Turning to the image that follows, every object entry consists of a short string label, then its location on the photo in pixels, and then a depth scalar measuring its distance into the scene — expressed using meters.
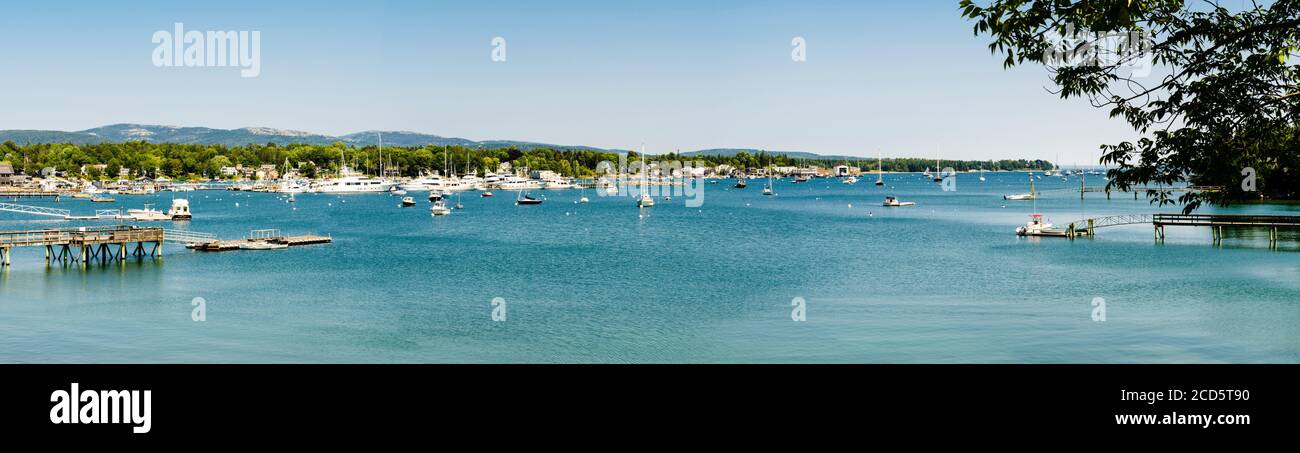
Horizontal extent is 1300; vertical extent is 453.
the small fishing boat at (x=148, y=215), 111.06
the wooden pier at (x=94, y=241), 56.72
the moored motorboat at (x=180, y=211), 115.44
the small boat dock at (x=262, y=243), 69.81
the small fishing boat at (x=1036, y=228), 81.69
